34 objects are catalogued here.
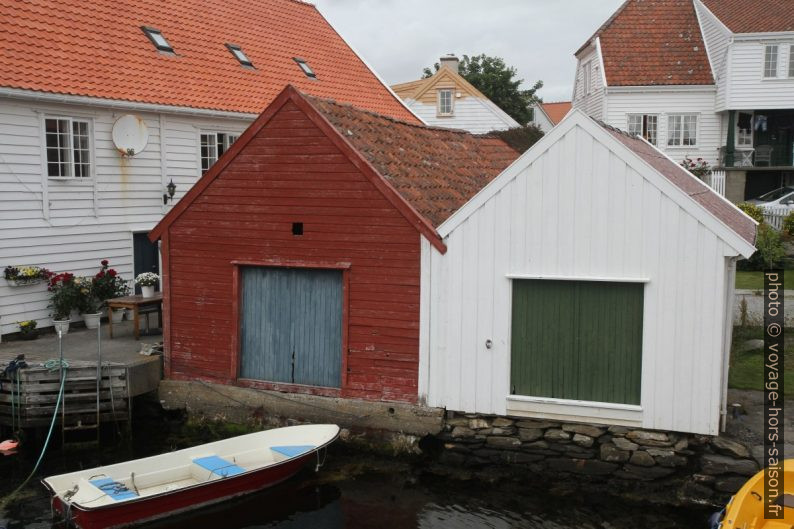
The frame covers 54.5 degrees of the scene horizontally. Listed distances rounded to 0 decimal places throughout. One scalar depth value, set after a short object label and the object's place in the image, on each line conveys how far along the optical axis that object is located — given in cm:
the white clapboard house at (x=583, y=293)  1059
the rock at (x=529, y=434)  1142
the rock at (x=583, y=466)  1106
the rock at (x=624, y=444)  1095
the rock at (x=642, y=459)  1084
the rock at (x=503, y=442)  1155
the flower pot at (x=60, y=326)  1301
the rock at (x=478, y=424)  1177
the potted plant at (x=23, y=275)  1558
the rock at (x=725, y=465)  1031
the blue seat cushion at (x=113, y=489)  1020
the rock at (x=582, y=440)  1113
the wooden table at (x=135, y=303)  1525
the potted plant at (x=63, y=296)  1633
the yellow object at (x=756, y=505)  846
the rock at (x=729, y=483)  1036
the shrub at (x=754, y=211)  2528
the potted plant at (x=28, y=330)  1567
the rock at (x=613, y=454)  1097
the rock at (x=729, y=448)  1045
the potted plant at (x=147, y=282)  1577
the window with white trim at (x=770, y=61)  3108
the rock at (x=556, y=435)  1127
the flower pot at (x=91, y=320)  1684
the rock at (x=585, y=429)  1114
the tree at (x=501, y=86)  5694
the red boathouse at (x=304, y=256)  1216
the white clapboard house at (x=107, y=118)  1591
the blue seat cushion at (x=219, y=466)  1097
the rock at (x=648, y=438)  1083
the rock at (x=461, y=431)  1184
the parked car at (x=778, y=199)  2826
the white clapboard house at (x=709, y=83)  3091
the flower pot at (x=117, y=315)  1739
